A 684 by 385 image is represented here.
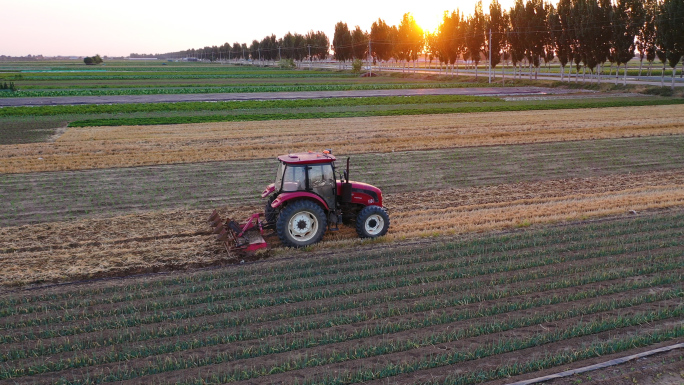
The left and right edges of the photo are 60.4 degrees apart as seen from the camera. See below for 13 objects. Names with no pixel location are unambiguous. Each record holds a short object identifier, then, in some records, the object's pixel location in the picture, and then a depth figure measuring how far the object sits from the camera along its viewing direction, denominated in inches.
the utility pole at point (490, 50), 3112.0
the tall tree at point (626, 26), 2353.6
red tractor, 502.3
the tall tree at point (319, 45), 6368.1
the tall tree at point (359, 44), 5261.8
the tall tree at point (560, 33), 2706.7
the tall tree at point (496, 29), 3380.9
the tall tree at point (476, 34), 3577.8
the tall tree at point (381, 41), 5000.0
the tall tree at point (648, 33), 2299.5
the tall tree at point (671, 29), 2057.1
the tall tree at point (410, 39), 4613.7
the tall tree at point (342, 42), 5433.1
